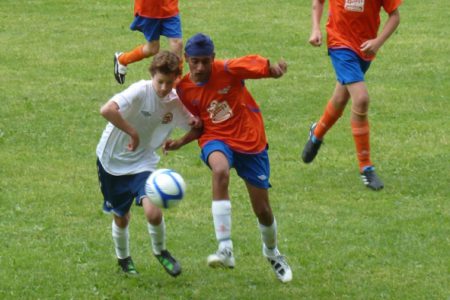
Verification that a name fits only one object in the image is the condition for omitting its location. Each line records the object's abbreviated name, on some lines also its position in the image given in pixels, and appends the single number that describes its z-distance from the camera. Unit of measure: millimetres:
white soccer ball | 15187
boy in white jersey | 15937
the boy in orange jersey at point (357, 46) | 21203
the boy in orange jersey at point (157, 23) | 28703
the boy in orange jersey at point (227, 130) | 16000
